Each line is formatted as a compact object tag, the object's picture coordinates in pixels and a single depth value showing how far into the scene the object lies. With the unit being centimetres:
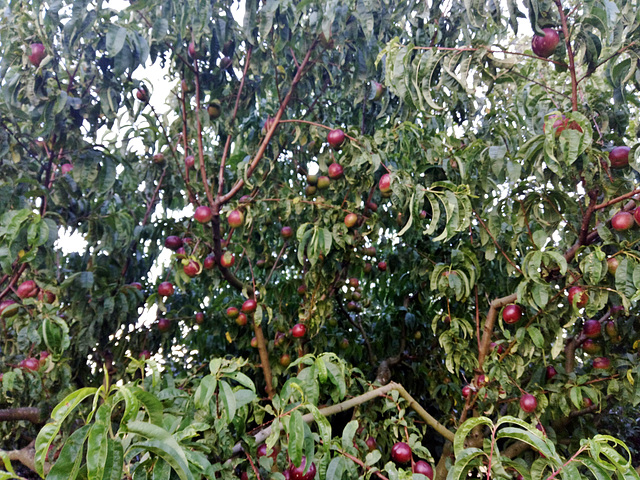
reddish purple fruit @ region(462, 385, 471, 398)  195
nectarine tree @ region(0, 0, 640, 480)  133
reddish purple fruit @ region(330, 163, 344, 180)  228
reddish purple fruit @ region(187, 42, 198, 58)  203
